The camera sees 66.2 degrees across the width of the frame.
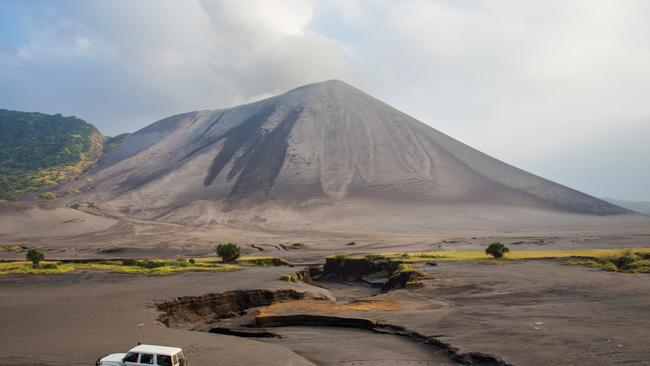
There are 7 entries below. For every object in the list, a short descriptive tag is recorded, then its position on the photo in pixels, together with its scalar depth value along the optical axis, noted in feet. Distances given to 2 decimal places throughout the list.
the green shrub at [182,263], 154.15
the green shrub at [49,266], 142.84
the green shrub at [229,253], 176.76
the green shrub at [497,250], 155.33
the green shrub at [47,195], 472.19
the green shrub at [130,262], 162.56
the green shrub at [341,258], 170.91
